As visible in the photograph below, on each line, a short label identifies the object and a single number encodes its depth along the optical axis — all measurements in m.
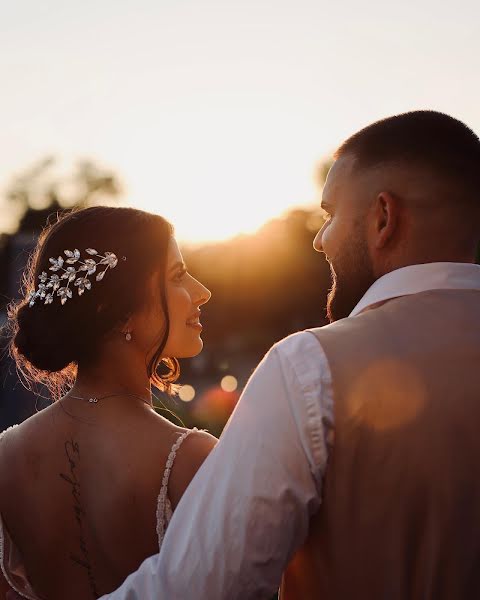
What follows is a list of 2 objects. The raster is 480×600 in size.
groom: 1.55
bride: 2.43
